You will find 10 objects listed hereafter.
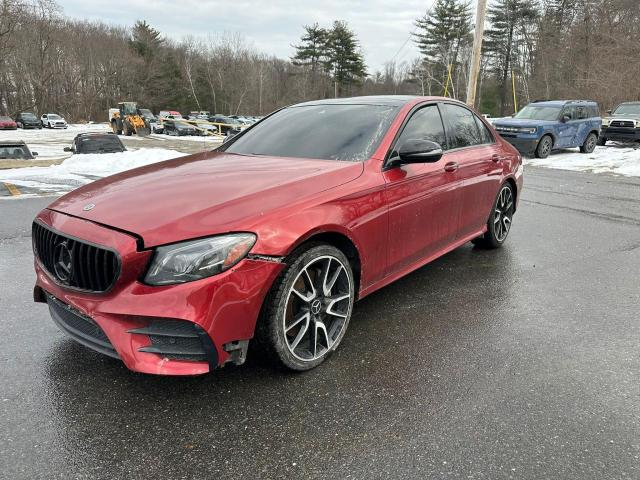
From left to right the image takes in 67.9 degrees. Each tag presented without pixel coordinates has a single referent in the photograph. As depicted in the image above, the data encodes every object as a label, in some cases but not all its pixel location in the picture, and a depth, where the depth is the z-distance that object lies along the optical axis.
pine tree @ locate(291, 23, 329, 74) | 67.50
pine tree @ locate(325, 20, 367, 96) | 66.44
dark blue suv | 15.55
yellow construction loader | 37.19
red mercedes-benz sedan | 2.32
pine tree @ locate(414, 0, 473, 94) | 58.91
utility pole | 16.39
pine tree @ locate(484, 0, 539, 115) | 56.16
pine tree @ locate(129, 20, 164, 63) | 70.88
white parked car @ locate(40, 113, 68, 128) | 48.56
